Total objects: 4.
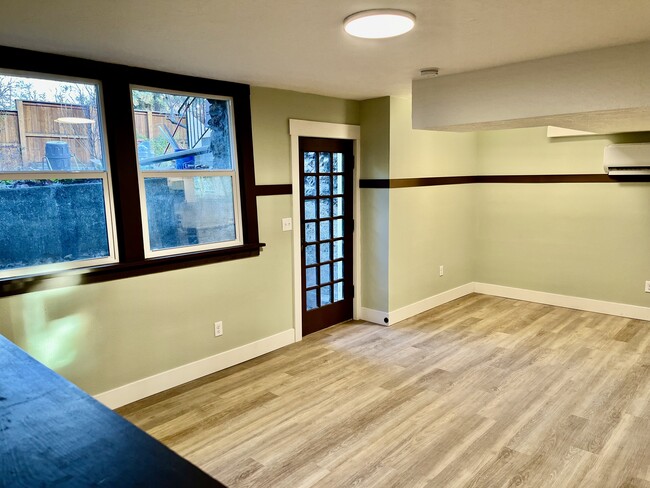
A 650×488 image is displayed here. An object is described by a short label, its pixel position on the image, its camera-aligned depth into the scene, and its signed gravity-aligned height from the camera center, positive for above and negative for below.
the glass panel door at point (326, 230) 4.37 -0.53
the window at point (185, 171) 3.24 +0.07
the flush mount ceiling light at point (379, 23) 2.05 +0.70
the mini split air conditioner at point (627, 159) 4.37 +0.10
